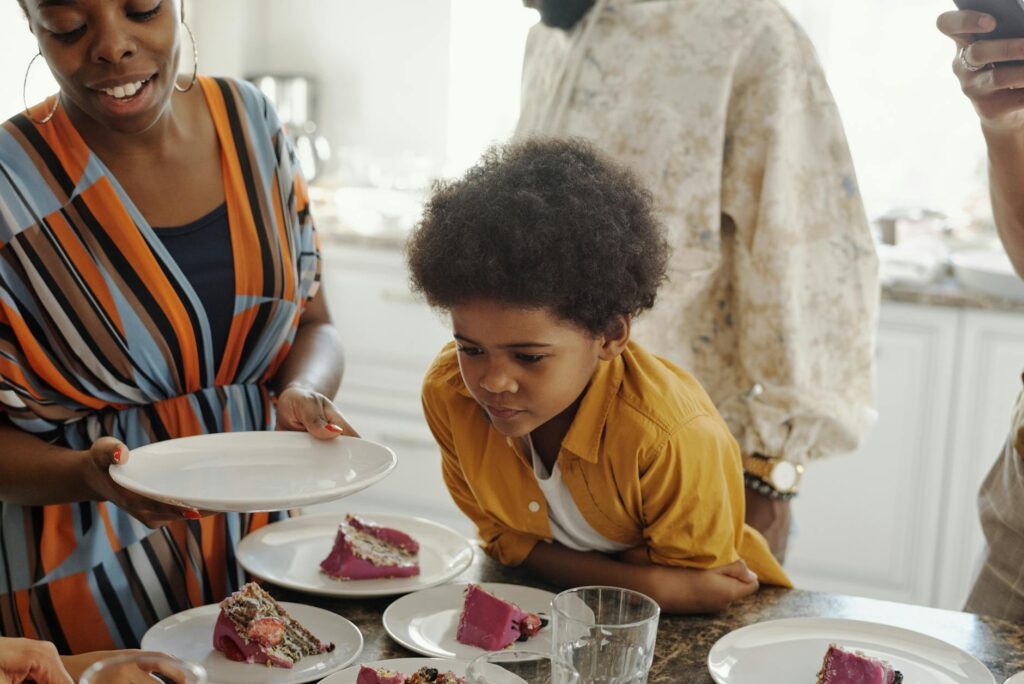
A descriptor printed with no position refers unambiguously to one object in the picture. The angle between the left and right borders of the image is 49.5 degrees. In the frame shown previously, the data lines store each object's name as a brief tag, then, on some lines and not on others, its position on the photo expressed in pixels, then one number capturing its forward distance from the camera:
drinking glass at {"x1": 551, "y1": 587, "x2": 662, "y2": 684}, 1.04
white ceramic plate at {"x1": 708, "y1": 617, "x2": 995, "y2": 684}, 1.16
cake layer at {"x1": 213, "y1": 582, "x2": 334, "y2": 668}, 1.14
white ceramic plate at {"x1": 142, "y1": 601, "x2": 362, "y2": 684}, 1.13
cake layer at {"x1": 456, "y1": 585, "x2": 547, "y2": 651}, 1.20
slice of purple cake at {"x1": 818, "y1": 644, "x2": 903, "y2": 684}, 1.09
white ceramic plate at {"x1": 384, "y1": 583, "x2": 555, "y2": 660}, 1.20
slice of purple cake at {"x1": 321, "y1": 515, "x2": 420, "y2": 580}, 1.36
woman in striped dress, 1.38
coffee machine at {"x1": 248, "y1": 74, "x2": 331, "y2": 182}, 4.43
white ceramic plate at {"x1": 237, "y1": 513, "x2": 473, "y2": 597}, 1.35
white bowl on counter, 3.10
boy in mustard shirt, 1.31
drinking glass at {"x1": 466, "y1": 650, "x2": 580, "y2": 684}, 1.02
